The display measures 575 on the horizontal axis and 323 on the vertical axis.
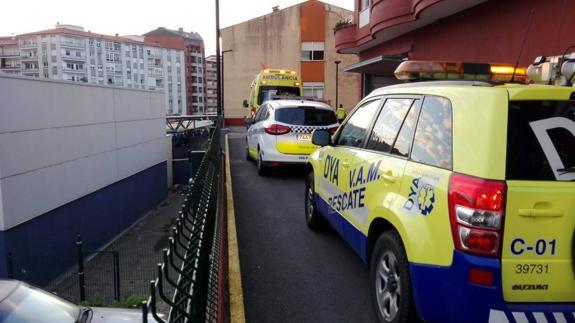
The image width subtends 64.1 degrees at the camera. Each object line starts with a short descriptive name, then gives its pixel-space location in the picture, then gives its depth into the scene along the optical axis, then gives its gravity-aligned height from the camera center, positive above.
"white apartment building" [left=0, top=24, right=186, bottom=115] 116.88 +12.55
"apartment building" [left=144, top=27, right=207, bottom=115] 128.38 +12.42
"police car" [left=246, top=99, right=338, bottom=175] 9.51 -0.44
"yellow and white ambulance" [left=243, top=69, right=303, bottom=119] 21.19 +1.03
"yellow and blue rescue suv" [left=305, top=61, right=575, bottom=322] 2.42 -0.56
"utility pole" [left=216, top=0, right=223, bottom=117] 17.91 +2.30
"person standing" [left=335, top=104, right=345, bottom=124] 19.83 -0.29
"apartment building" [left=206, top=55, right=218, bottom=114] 141.50 +7.02
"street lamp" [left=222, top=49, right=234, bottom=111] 38.43 +2.58
